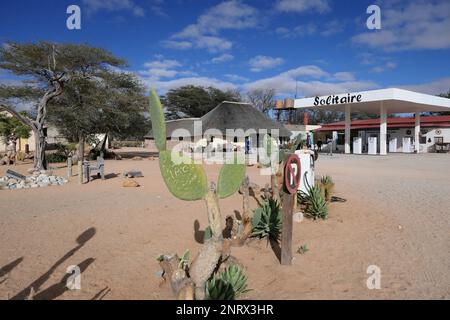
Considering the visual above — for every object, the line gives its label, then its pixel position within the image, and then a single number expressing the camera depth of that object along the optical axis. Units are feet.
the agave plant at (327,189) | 23.03
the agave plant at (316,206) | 19.57
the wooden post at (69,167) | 40.91
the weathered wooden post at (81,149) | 65.98
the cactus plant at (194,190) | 10.25
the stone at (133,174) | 40.24
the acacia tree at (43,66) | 51.19
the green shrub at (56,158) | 69.83
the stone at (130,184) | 33.30
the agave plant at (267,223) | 16.07
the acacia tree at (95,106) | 66.80
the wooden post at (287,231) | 13.33
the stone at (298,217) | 19.59
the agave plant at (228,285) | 9.75
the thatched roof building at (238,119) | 87.92
